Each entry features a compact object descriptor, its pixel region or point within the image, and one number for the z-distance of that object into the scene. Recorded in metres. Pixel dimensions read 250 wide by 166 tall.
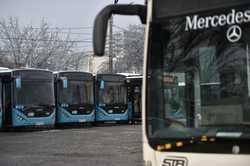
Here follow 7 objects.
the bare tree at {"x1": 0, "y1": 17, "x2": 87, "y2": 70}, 51.22
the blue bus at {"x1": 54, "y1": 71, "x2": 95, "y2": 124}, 29.22
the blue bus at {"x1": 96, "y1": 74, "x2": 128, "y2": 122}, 31.31
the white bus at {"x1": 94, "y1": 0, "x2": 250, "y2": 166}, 5.18
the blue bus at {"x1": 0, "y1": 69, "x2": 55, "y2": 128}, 26.42
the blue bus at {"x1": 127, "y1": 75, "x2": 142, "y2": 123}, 33.12
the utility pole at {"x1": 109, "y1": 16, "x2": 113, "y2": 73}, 45.08
